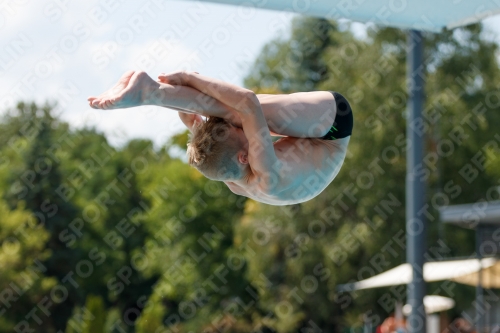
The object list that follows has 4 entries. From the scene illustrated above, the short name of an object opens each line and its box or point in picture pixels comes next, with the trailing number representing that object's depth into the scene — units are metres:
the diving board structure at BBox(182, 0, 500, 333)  10.60
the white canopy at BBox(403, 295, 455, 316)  24.04
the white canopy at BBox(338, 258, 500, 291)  18.96
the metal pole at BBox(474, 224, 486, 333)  18.17
